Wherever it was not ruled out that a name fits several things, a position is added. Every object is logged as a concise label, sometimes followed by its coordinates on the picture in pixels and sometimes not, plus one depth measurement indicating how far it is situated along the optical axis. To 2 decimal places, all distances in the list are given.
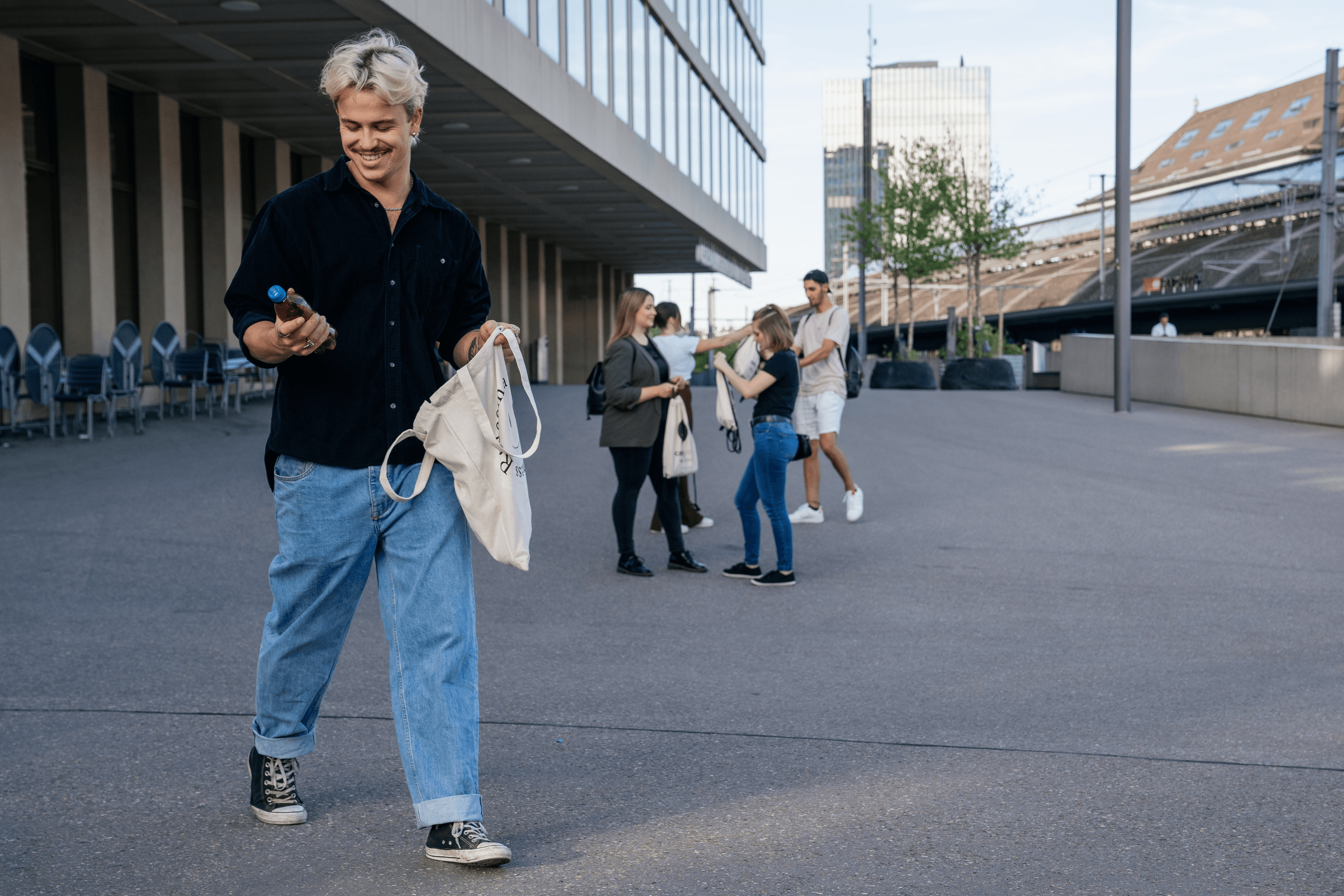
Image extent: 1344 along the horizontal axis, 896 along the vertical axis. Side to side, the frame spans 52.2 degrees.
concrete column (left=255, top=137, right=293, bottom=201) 24.91
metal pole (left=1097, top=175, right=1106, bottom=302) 89.62
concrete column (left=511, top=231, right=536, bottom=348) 42.84
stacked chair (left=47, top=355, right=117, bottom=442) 14.61
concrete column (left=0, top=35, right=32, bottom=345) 16.61
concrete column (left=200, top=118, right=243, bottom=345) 22.72
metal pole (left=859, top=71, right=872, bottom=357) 47.69
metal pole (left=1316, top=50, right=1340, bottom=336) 31.33
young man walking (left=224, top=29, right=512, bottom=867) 3.37
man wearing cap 10.30
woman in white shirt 8.91
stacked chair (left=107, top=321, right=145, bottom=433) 15.64
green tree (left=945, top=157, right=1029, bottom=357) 42.62
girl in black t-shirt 7.83
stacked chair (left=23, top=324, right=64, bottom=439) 14.27
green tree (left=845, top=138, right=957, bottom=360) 44.59
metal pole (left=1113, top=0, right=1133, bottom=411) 21.80
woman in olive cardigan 8.13
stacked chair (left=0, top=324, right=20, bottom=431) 14.38
